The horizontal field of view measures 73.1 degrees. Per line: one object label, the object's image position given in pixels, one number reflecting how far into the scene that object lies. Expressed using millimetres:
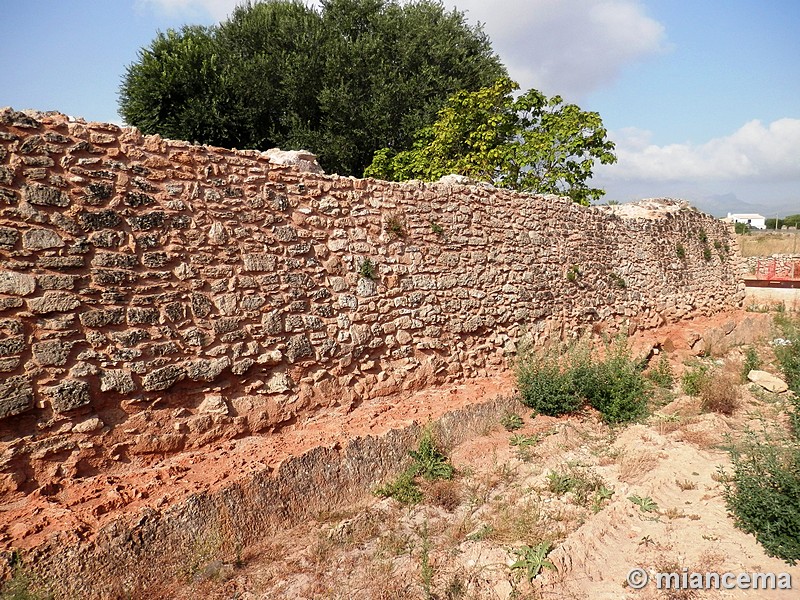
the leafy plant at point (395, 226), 6418
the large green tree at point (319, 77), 14688
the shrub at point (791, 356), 7729
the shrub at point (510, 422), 6914
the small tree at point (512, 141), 12367
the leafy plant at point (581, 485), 5148
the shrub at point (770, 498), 4094
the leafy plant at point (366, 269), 6070
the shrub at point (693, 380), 8137
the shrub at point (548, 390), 7184
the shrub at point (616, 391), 7191
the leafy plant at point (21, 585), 3355
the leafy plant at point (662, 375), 8695
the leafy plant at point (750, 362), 9133
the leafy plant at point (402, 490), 5289
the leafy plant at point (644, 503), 4922
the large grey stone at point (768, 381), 8016
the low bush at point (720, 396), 7359
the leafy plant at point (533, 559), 3994
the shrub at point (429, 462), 5730
